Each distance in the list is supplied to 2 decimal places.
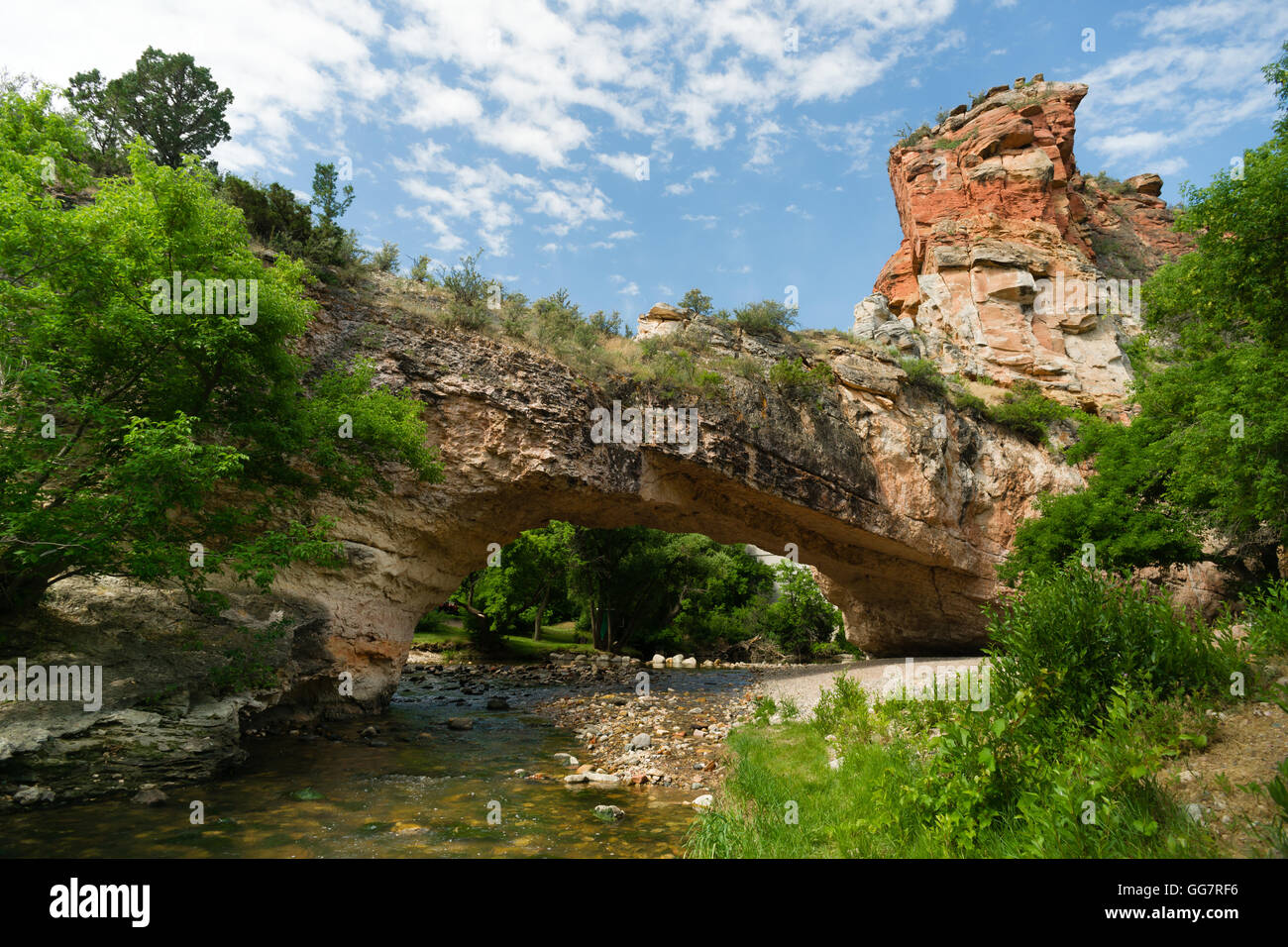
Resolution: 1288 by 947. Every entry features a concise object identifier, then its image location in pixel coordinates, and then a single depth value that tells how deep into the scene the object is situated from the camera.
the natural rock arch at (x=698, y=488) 15.69
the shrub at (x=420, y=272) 19.38
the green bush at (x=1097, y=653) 6.61
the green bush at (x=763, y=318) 23.61
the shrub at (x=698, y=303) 23.94
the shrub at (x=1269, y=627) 7.24
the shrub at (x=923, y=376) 24.28
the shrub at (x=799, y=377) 21.16
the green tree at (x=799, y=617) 37.62
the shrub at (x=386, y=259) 18.94
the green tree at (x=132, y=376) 7.92
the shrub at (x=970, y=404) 25.33
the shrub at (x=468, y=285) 18.73
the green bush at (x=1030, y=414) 25.88
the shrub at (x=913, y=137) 44.28
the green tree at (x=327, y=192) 17.67
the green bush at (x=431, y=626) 37.47
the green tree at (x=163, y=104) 21.63
